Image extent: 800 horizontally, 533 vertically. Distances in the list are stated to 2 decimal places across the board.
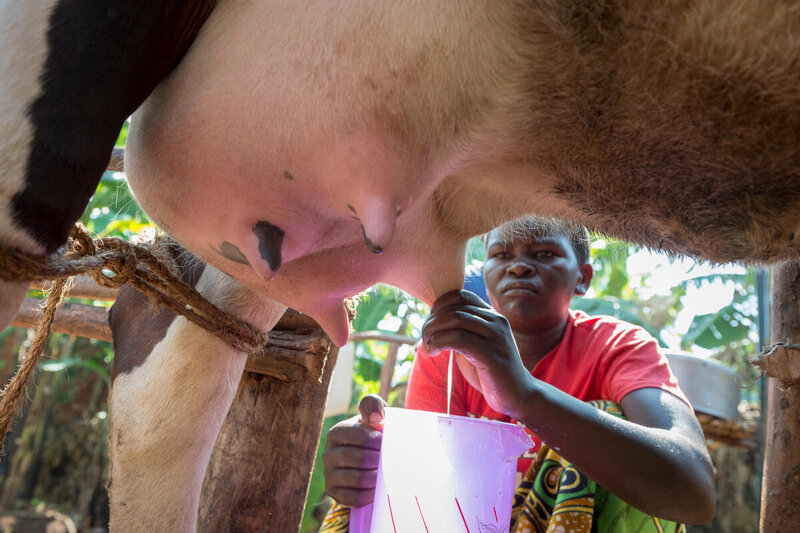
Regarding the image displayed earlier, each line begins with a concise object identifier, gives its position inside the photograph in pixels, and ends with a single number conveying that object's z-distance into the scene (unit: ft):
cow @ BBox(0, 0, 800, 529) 1.86
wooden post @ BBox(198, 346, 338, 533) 4.24
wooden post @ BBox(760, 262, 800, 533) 5.08
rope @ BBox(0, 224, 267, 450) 2.23
